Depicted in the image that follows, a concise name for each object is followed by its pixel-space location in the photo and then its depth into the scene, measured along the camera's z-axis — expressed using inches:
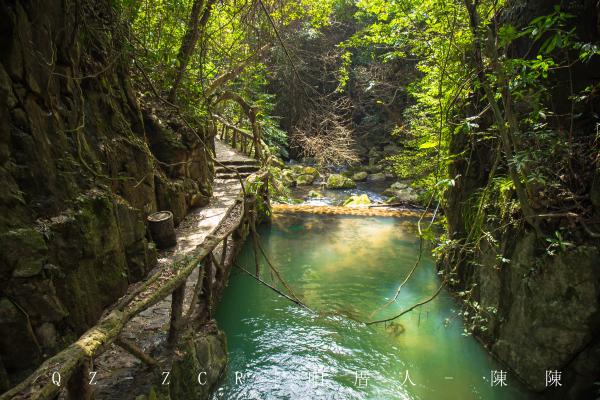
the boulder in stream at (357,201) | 555.2
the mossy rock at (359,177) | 743.1
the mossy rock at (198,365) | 139.2
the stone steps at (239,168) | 446.5
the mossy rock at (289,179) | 592.9
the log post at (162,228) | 222.5
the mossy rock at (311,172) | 727.2
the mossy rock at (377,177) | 744.3
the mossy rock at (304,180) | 698.8
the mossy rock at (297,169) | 730.2
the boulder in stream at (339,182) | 673.6
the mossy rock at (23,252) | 106.8
